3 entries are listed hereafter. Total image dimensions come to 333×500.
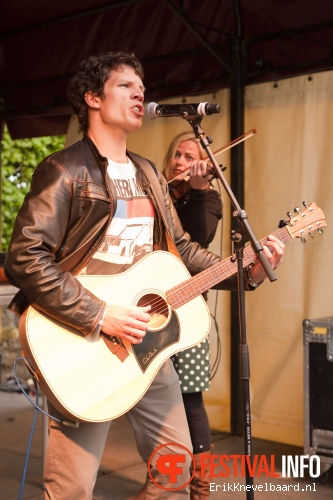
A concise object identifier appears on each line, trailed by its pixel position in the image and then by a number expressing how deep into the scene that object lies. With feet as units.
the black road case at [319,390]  13.32
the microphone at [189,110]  8.44
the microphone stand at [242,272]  8.03
